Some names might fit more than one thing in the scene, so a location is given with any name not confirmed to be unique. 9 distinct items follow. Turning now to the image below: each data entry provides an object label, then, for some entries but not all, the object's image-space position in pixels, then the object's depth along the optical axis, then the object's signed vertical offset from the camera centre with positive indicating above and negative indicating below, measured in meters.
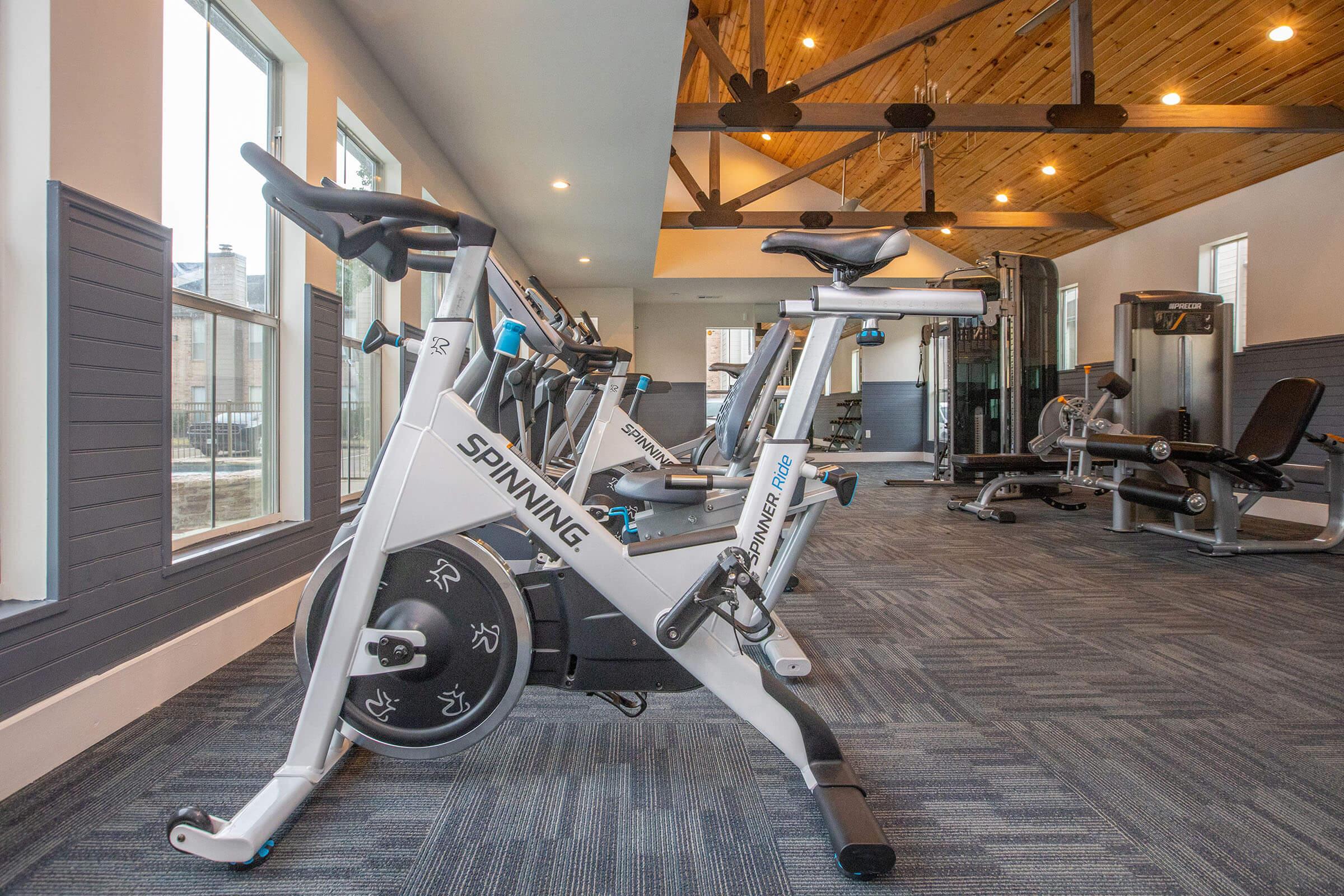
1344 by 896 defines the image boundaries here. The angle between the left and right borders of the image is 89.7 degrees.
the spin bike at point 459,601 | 1.18 -0.31
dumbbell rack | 12.36 +0.22
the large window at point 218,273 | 2.15 +0.55
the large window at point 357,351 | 3.46 +0.42
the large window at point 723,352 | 14.96 +2.06
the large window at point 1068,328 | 7.99 +1.34
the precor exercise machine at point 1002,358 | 6.05 +0.76
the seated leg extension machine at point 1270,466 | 3.64 -0.14
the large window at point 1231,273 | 5.65 +1.46
